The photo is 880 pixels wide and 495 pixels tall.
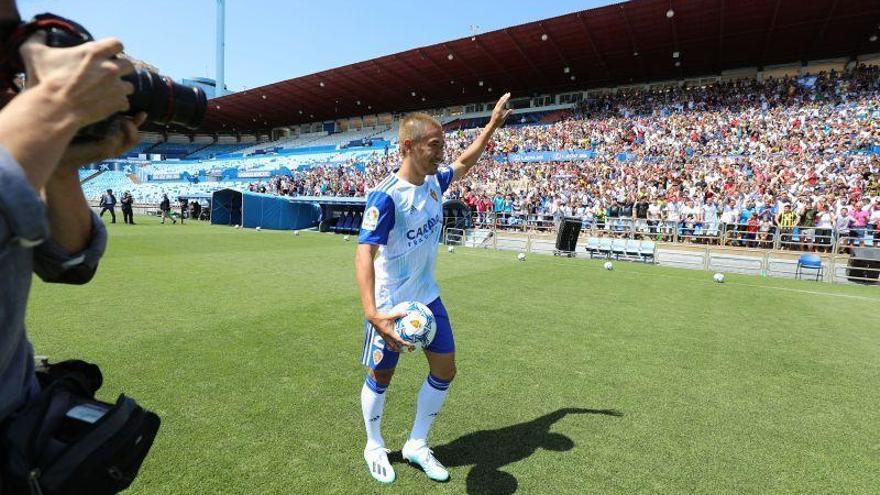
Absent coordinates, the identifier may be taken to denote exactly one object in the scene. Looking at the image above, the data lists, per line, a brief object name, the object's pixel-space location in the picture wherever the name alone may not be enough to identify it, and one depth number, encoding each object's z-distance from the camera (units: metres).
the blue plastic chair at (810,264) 13.23
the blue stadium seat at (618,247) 17.27
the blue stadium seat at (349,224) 27.75
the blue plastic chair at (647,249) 16.55
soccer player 2.95
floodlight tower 62.44
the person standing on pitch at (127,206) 24.73
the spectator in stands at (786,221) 16.45
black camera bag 1.04
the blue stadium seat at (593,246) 17.66
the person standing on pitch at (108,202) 24.22
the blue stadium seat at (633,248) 16.94
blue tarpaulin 27.78
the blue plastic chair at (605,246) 17.52
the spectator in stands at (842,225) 15.35
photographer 0.87
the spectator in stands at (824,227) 15.60
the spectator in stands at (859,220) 15.28
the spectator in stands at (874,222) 14.77
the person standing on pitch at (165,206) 29.27
